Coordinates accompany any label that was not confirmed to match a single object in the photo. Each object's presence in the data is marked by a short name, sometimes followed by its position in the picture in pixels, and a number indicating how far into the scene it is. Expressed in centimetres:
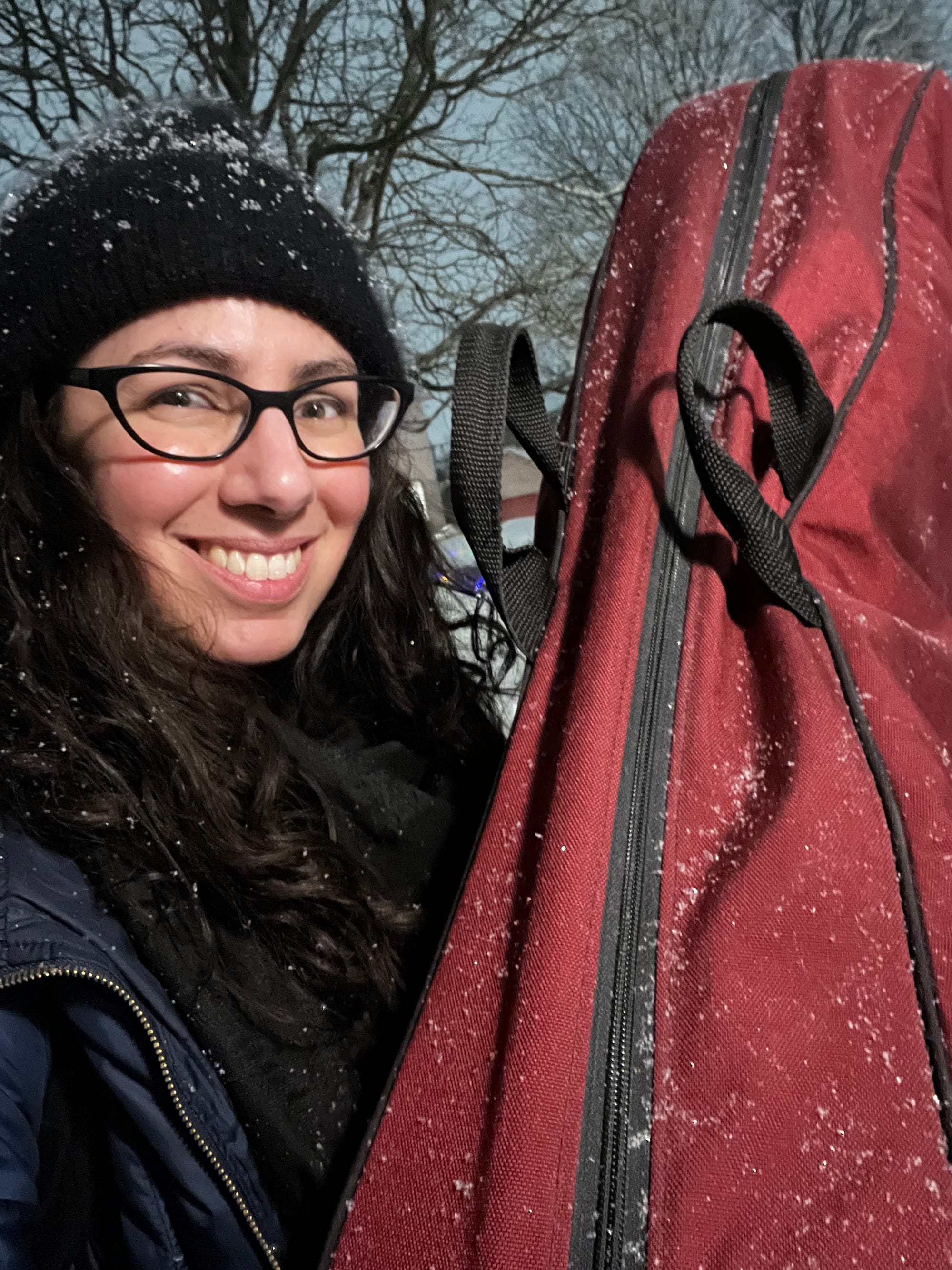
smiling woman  63
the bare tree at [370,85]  251
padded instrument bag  51
